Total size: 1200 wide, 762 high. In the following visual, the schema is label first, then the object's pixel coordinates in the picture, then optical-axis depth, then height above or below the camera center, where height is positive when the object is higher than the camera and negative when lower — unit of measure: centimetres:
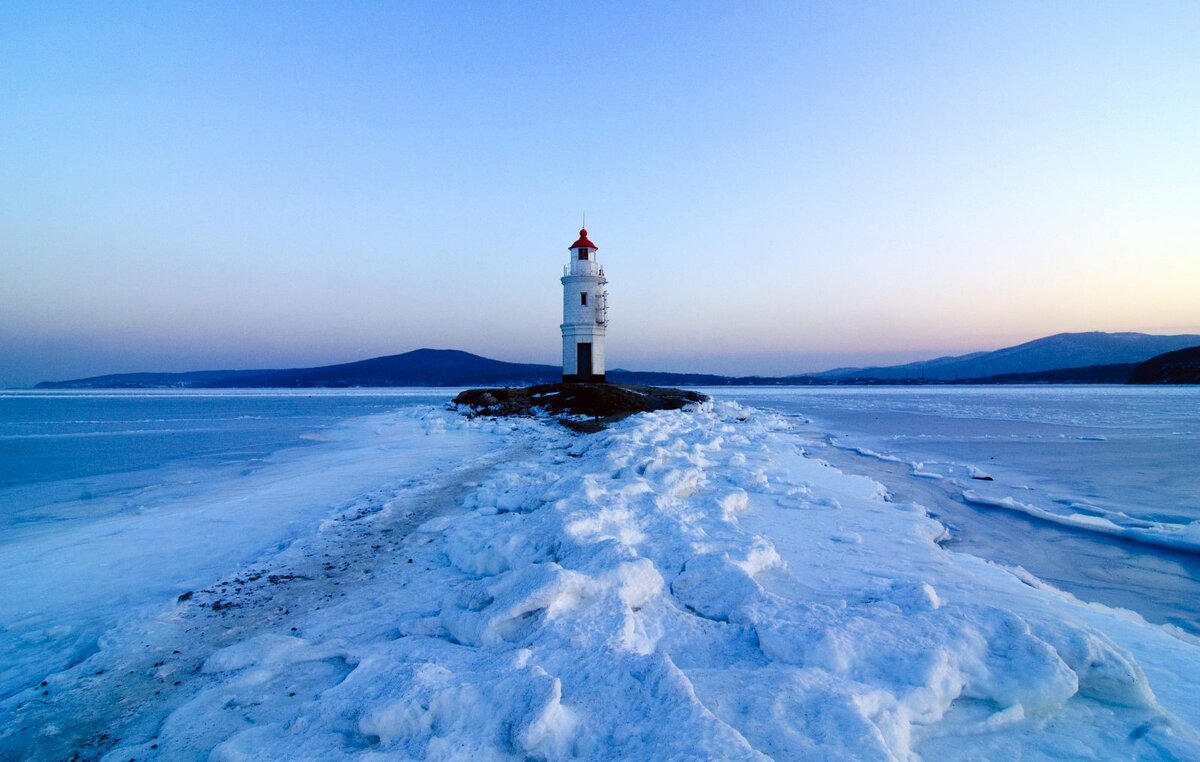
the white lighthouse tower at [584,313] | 2631 +301
